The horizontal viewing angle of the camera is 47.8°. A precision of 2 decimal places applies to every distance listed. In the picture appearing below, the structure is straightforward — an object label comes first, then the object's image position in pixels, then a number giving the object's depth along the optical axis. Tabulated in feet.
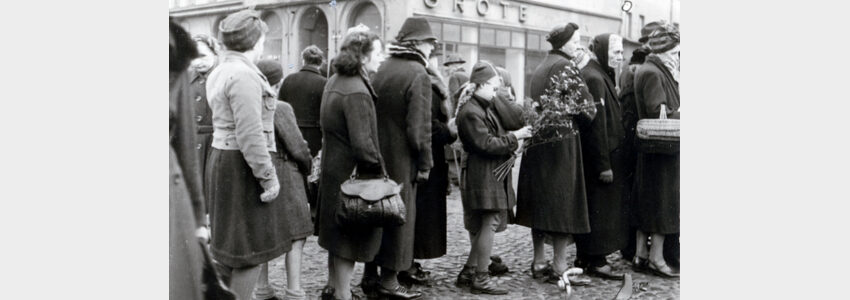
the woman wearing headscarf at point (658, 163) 21.11
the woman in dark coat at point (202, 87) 18.44
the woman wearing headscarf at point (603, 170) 21.20
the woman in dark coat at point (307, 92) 19.27
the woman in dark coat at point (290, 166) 18.74
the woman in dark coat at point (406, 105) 19.67
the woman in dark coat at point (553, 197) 21.33
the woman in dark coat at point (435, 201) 20.71
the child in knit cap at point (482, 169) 20.36
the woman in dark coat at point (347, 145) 18.88
